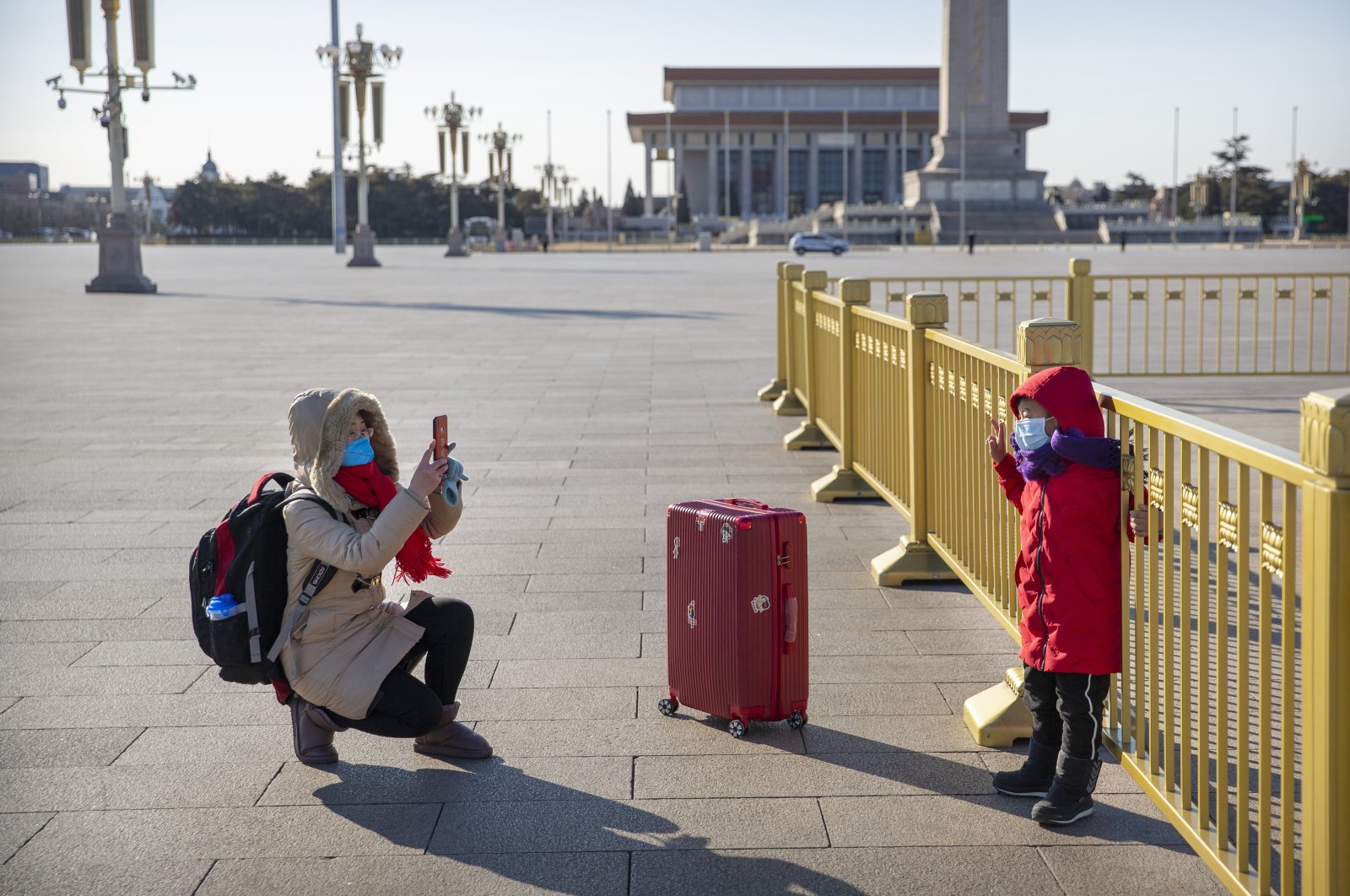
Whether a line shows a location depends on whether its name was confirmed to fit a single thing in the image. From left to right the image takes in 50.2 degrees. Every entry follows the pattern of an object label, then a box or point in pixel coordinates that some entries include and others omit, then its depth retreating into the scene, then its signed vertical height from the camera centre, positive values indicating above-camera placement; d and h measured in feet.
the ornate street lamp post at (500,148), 284.41 +29.27
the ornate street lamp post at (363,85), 174.81 +27.14
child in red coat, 11.74 -2.20
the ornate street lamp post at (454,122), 239.30 +28.76
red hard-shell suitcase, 14.40 -3.20
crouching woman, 12.85 -2.92
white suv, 232.14 +7.72
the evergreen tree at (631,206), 455.22 +27.75
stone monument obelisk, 271.49 +34.58
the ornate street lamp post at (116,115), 102.35 +13.73
